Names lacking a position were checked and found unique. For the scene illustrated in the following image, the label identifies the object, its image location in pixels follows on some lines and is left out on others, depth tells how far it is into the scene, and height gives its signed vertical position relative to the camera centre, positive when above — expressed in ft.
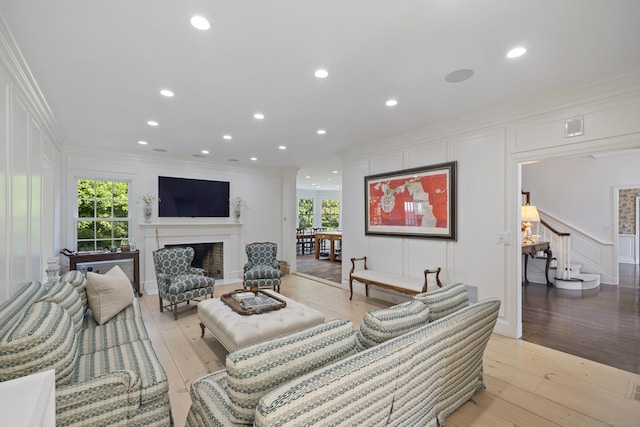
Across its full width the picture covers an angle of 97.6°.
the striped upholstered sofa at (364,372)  3.52 -2.29
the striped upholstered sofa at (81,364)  4.25 -2.84
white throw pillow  8.15 -2.43
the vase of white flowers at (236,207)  21.13 +0.61
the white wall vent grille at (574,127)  9.07 +2.92
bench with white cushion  12.48 -3.19
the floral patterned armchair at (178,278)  12.81 -3.07
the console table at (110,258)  14.08 -2.29
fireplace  17.49 -1.80
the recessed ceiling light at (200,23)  5.79 +4.07
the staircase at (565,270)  17.29 -3.58
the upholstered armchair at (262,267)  15.70 -3.10
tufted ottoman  8.08 -3.36
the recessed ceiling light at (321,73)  7.91 +4.07
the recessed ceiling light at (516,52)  6.95 +4.13
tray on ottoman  9.50 -3.19
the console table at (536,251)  16.75 -2.22
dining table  28.19 -2.51
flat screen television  18.28 +1.21
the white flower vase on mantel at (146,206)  17.31 +0.56
